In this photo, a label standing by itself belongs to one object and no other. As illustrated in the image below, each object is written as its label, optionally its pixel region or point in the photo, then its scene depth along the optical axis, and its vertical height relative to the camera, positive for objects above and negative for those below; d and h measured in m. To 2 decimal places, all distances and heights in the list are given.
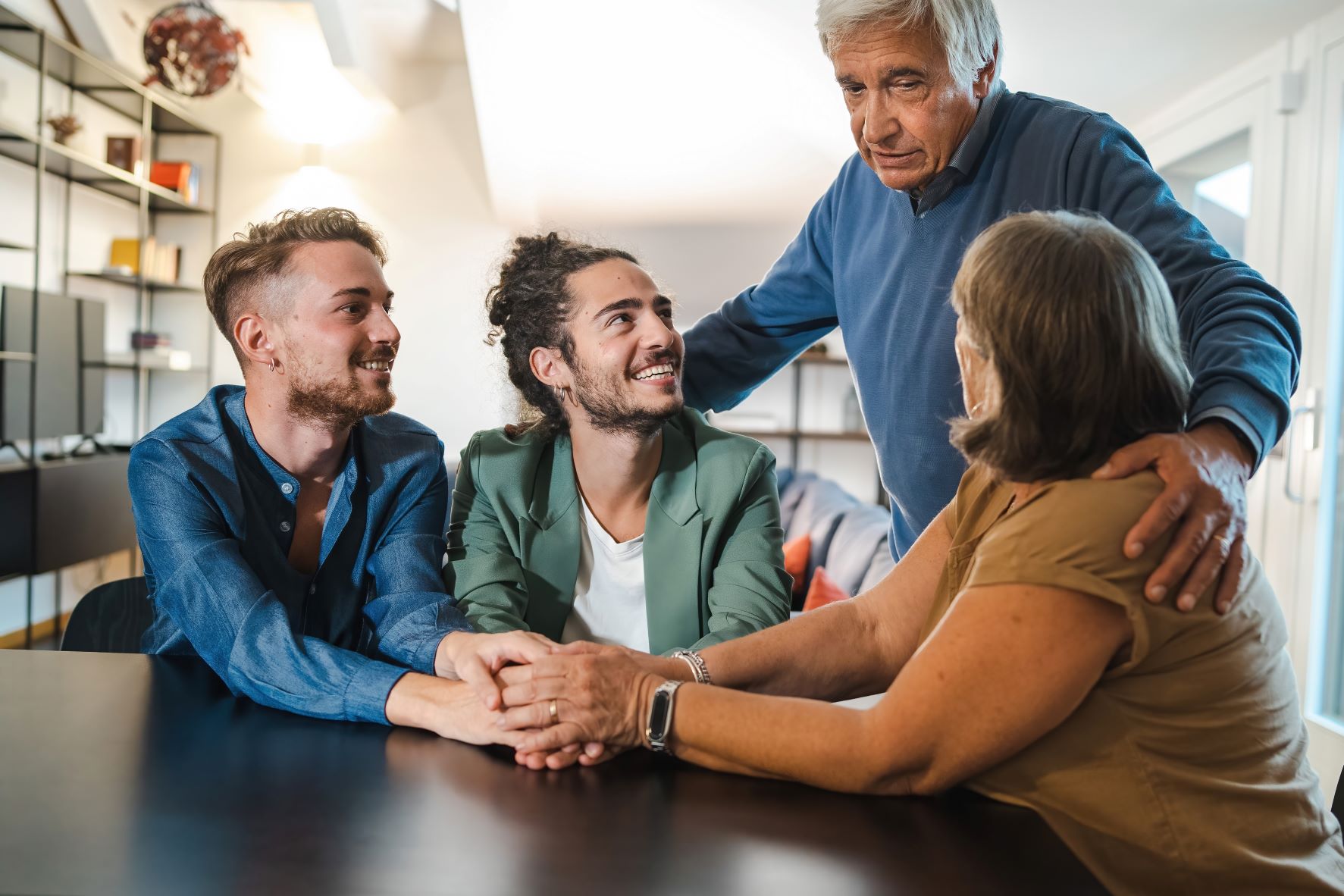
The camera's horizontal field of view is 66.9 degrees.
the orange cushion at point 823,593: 3.43 -0.54
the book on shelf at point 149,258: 5.75 +0.86
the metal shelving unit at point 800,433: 6.53 +0.00
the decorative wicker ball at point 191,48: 4.68 +1.68
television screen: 4.40 +0.17
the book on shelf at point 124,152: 5.43 +1.36
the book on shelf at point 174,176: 6.02 +1.38
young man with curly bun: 1.62 -0.12
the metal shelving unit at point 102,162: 4.57 +1.22
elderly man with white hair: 1.11 +0.31
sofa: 3.50 -0.39
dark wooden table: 0.76 -0.34
